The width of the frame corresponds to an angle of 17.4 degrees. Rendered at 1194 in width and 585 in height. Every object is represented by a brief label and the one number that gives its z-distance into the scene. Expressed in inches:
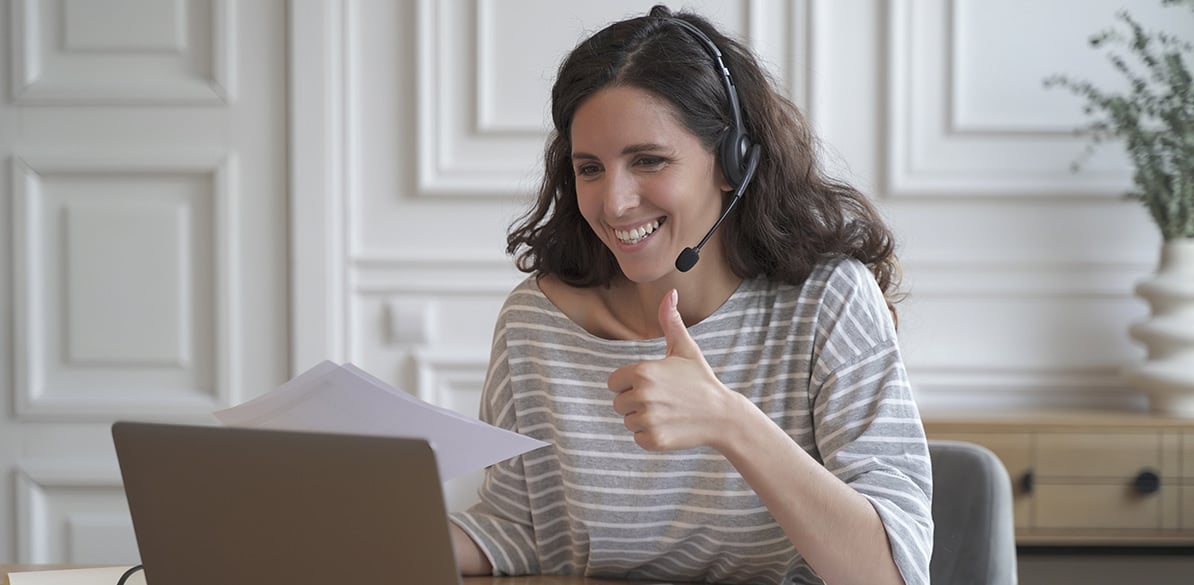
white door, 283.2
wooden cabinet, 267.2
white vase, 269.4
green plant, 269.6
